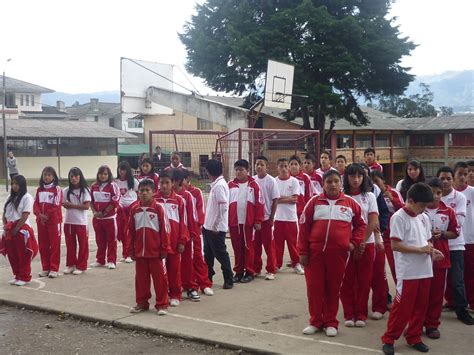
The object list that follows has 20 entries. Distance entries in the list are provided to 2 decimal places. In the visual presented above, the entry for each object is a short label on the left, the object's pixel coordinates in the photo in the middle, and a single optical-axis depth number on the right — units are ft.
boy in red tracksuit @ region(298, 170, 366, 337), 19.45
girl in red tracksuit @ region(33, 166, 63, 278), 29.60
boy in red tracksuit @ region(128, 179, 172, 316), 22.47
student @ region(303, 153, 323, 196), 33.81
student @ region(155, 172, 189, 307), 23.43
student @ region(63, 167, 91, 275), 30.58
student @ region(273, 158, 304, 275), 29.91
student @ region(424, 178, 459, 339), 19.38
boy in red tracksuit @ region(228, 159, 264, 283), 27.61
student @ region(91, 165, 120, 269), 32.07
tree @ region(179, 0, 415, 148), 95.40
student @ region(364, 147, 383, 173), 28.68
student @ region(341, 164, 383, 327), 20.86
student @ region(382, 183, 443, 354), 17.78
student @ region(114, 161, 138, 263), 33.81
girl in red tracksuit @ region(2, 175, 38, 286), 27.68
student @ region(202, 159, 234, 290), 25.81
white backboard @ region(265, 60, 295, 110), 64.85
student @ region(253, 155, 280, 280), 28.73
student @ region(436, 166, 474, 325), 20.77
